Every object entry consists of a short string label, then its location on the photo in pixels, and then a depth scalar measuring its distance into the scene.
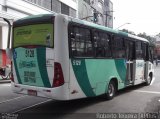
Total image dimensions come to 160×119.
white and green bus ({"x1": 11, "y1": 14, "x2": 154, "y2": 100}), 8.93
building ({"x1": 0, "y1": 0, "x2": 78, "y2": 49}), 27.94
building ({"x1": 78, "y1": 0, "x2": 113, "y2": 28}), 52.95
